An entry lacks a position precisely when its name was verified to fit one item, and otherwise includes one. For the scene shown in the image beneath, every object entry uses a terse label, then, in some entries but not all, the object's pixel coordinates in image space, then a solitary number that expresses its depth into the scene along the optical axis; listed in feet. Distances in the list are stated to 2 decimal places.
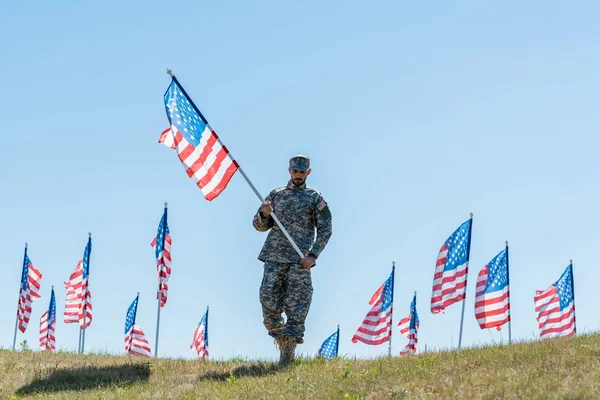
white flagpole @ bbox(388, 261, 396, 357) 97.58
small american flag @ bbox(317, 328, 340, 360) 126.36
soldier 33.55
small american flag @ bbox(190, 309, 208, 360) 118.62
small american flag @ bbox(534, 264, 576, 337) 88.43
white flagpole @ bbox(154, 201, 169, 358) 62.25
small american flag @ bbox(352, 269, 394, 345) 93.61
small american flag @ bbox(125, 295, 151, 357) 93.35
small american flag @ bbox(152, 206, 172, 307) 79.36
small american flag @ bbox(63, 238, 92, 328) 91.61
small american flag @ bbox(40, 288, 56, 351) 118.11
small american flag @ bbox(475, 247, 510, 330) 77.25
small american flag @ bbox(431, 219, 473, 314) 76.89
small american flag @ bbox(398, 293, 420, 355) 111.04
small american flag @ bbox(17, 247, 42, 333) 105.60
